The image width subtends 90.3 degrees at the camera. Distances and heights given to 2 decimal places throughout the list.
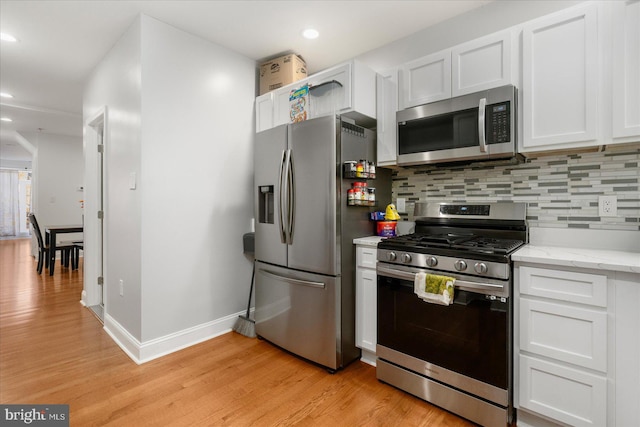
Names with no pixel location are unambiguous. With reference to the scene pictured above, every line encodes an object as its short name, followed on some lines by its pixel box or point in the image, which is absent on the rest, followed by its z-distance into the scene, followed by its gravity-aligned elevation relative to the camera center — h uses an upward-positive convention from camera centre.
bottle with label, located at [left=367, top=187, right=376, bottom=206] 2.43 +0.13
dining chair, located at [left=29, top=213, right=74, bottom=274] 5.30 -0.63
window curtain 9.80 +0.32
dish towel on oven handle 1.73 -0.42
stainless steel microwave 1.91 +0.55
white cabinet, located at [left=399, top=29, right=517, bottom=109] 1.97 +0.96
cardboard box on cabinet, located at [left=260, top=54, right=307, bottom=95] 2.98 +1.36
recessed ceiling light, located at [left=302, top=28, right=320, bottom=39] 2.67 +1.53
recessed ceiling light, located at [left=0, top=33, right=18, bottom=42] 2.76 +1.55
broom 2.87 -1.04
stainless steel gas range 1.63 -0.60
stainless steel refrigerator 2.24 -0.16
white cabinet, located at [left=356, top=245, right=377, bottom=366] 2.25 -0.63
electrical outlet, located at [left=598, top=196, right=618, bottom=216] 1.83 +0.03
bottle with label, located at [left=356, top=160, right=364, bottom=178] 2.30 +0.31
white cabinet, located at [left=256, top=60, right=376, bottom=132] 2.37 +0.95
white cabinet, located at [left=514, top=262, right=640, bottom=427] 1.39 -0.63
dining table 5.02 -0.32
